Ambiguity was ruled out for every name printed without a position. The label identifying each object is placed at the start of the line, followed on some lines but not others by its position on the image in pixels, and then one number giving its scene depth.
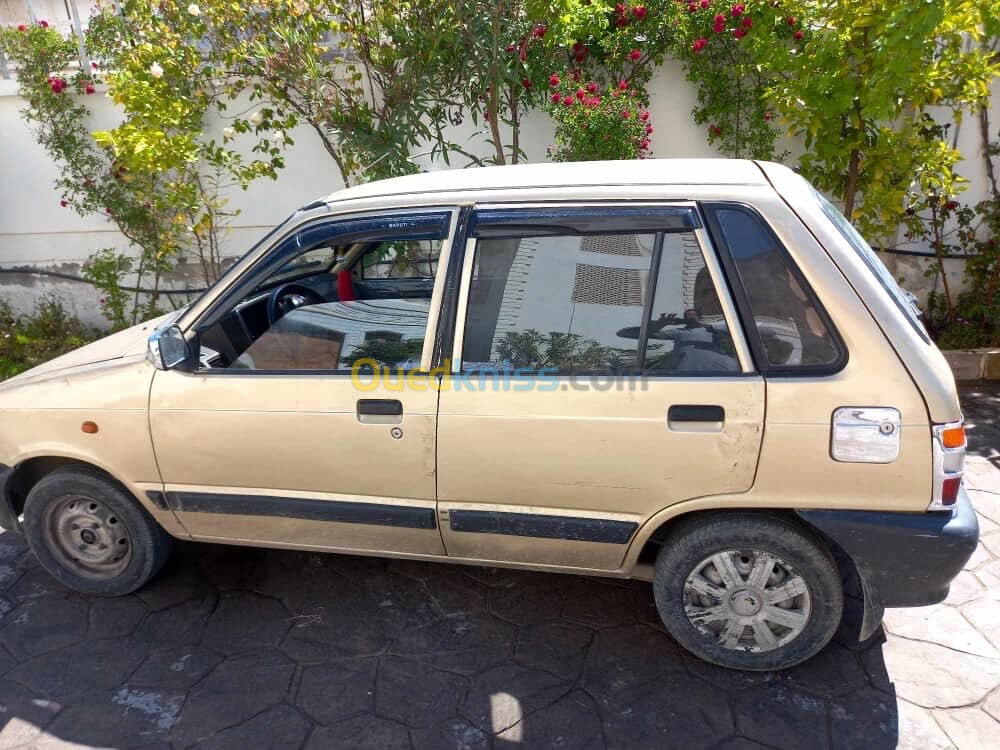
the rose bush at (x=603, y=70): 5.14
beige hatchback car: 2.46
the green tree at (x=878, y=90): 4.49
